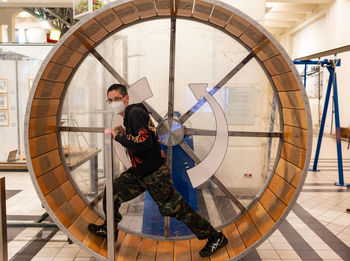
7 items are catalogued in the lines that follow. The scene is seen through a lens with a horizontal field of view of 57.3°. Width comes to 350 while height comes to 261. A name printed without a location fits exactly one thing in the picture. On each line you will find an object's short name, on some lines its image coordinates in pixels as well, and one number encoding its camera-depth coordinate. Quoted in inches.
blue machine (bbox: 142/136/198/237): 130.8
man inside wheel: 97.8
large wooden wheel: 97.0
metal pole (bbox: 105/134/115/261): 70.8
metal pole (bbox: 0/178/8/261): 76.6
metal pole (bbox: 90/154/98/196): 164.6
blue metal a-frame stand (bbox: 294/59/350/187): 200.8
